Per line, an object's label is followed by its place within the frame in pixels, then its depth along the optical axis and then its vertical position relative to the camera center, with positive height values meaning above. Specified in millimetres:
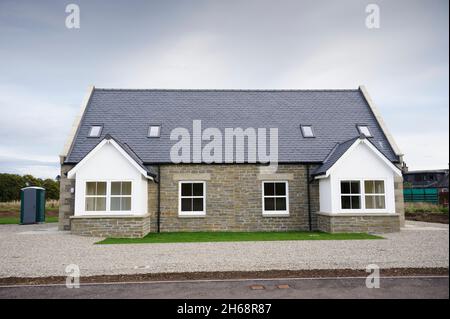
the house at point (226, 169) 16078 +1152
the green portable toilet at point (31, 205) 22719 -784
